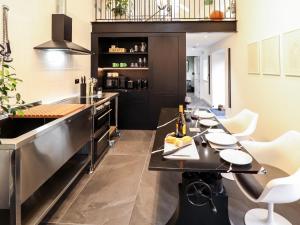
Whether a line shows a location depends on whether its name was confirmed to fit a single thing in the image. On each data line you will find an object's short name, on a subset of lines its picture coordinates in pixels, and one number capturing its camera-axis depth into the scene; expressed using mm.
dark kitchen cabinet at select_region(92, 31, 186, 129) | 6105
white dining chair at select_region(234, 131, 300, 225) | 1789
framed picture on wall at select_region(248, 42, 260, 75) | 4578
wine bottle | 2457
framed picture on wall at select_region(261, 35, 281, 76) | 3715
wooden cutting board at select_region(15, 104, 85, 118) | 2705
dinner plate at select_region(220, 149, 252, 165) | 1780
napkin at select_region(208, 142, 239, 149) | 2112
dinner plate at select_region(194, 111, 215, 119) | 3333
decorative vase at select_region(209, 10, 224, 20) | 5910
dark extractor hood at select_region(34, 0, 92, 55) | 3527
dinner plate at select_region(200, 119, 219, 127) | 2915
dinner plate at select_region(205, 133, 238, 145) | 2197
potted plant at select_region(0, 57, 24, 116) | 1506
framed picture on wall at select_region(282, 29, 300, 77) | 3119
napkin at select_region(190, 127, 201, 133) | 2658
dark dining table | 1943
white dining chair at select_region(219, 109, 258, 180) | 3379
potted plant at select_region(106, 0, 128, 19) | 6219
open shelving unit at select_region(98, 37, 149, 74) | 6574
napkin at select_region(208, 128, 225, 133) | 2588
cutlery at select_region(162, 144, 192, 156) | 1903
